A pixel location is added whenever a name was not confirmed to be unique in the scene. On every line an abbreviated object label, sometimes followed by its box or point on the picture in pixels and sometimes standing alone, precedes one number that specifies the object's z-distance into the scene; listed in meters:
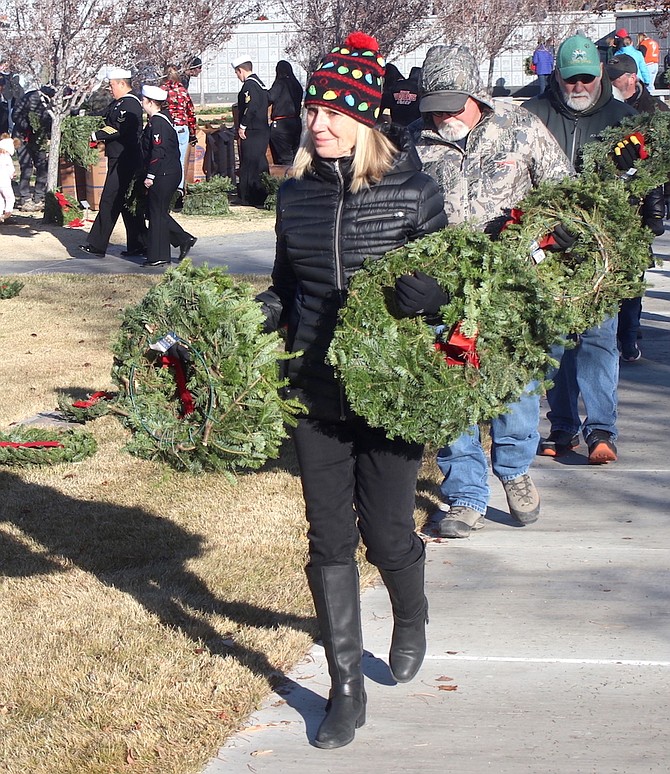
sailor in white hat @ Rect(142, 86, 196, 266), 14.03
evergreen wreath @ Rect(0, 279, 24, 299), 12.65
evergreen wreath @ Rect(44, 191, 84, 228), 18.00
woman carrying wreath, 3.94
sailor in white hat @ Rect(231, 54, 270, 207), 20.02
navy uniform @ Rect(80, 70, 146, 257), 14.98
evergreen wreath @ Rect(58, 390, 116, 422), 8.05
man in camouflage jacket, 5.45
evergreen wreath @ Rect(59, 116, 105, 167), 17.78
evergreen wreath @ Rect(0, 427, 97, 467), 7.22
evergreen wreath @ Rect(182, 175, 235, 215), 19.42
